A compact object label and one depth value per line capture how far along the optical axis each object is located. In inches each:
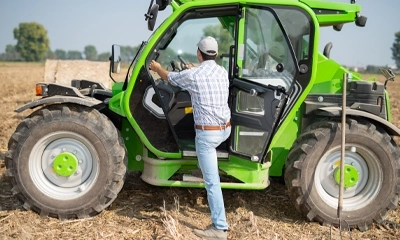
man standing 171.9
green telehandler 187.5
